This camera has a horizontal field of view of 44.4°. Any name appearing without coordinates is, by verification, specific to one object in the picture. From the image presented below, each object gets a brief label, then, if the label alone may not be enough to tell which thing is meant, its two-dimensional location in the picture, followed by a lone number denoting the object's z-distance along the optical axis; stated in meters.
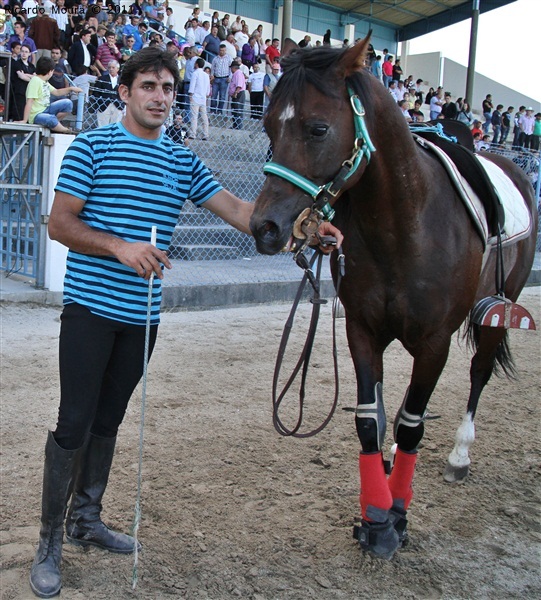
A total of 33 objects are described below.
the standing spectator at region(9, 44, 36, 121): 9.02
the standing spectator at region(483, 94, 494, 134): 23.03
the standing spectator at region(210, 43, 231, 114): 14.70
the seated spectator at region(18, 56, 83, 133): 7.71
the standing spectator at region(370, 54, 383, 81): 21.06
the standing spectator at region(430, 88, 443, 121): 21.77
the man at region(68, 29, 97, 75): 11.62
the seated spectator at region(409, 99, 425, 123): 15.56
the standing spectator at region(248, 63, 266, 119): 14.88
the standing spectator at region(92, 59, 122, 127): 8.79
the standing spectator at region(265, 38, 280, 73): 16.64
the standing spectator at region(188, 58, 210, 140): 12.60
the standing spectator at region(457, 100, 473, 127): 19.00
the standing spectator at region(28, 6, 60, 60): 11.33
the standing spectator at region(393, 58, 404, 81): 22.19
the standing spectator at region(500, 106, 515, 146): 22.64
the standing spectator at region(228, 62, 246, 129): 14.27
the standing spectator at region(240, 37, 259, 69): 16.73
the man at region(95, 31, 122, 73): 12.11
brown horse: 2.37
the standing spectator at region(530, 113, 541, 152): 21.31
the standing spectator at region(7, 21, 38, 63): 11.18
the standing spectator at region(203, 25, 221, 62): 15.64
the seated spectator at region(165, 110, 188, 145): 9.75
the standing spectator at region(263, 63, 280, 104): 14.73
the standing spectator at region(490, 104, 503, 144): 22.38
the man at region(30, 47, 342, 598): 2.41
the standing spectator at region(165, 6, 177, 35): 15.94
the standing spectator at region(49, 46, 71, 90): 10.18
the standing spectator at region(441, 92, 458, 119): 16.22
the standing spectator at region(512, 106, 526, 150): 21.75
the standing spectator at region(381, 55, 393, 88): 22.05
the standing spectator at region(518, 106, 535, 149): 21.26
